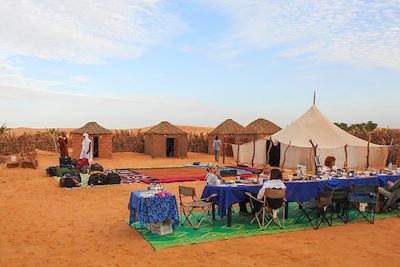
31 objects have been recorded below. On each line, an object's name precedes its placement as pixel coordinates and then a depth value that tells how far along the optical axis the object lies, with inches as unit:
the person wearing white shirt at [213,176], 311.6
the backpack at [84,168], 635.5
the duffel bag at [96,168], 615.8
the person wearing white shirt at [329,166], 379.0
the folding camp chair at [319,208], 294.7
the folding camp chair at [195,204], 294.7
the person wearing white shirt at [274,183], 291.4
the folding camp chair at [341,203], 305.4
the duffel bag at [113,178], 527.8
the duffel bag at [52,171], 610.5
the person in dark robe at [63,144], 685.3
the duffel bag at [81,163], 652.7
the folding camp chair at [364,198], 324.2
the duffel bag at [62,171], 578.2
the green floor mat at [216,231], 262.5
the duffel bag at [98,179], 514.6
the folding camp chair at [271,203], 288.4
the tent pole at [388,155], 784.3
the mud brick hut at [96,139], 911.0
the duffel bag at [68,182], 496.7
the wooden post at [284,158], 707.6
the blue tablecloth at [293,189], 296.4
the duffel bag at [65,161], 645.2
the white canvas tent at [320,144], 717.3
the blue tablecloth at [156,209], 271.4
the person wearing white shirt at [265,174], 332.6
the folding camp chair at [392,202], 339.9
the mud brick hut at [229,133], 1027.9
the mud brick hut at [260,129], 987.9
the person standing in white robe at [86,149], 636.1
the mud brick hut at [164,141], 985.5
